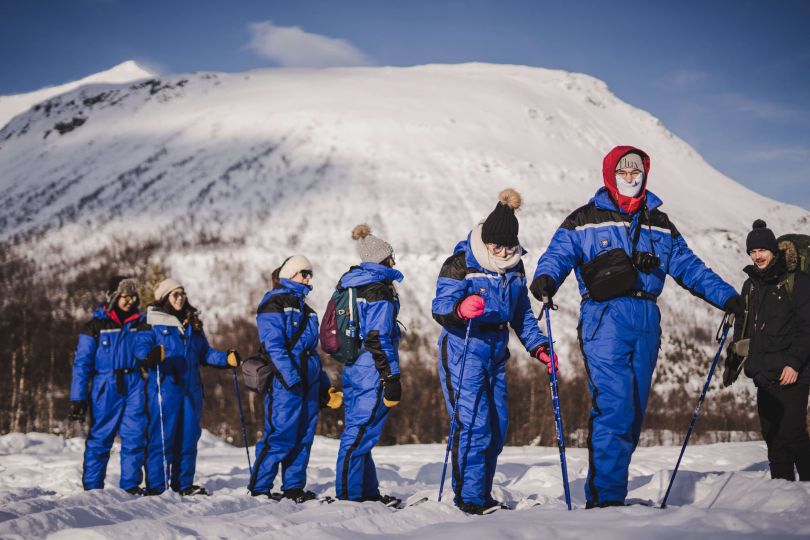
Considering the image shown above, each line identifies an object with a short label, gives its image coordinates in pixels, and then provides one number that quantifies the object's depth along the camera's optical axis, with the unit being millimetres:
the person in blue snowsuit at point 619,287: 4473
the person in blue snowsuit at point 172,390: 7477
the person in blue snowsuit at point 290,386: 6508
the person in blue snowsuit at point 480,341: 5070
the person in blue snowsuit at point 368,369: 5762
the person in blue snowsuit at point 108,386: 7645
